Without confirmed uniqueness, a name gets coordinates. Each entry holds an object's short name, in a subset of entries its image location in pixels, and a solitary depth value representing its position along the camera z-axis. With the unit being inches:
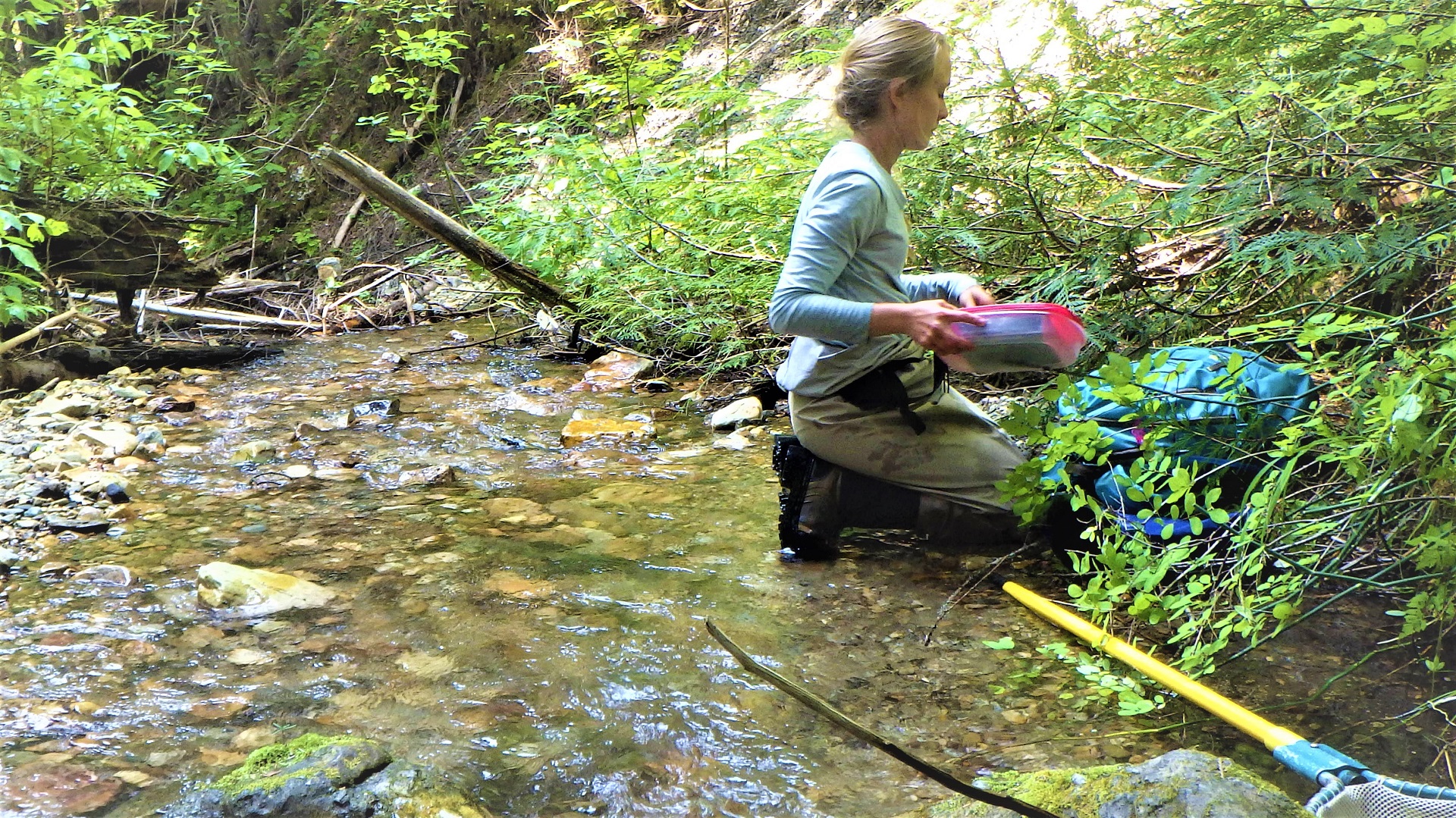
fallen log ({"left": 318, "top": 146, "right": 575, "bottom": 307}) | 251.1
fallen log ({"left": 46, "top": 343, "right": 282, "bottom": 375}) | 247.3
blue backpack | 88.0
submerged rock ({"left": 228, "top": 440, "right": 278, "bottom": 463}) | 176.2
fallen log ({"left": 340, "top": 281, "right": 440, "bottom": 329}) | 342.0
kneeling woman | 105.1
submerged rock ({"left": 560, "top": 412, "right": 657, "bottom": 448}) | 185.5
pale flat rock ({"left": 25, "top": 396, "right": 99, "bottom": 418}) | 202.2
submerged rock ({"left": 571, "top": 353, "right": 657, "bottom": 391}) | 233.6
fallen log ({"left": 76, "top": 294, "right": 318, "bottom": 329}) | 308.3
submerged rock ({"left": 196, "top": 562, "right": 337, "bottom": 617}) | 109.7
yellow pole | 72.9
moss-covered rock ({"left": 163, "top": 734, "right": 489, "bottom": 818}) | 68.3
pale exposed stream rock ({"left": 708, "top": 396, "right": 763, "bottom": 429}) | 188.9
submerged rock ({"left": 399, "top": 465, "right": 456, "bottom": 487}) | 160.4
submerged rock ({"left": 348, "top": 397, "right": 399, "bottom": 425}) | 208.4
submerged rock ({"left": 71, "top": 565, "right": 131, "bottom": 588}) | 117.8
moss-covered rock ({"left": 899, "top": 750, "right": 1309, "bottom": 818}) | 56.4
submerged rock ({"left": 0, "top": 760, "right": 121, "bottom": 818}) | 72.4
